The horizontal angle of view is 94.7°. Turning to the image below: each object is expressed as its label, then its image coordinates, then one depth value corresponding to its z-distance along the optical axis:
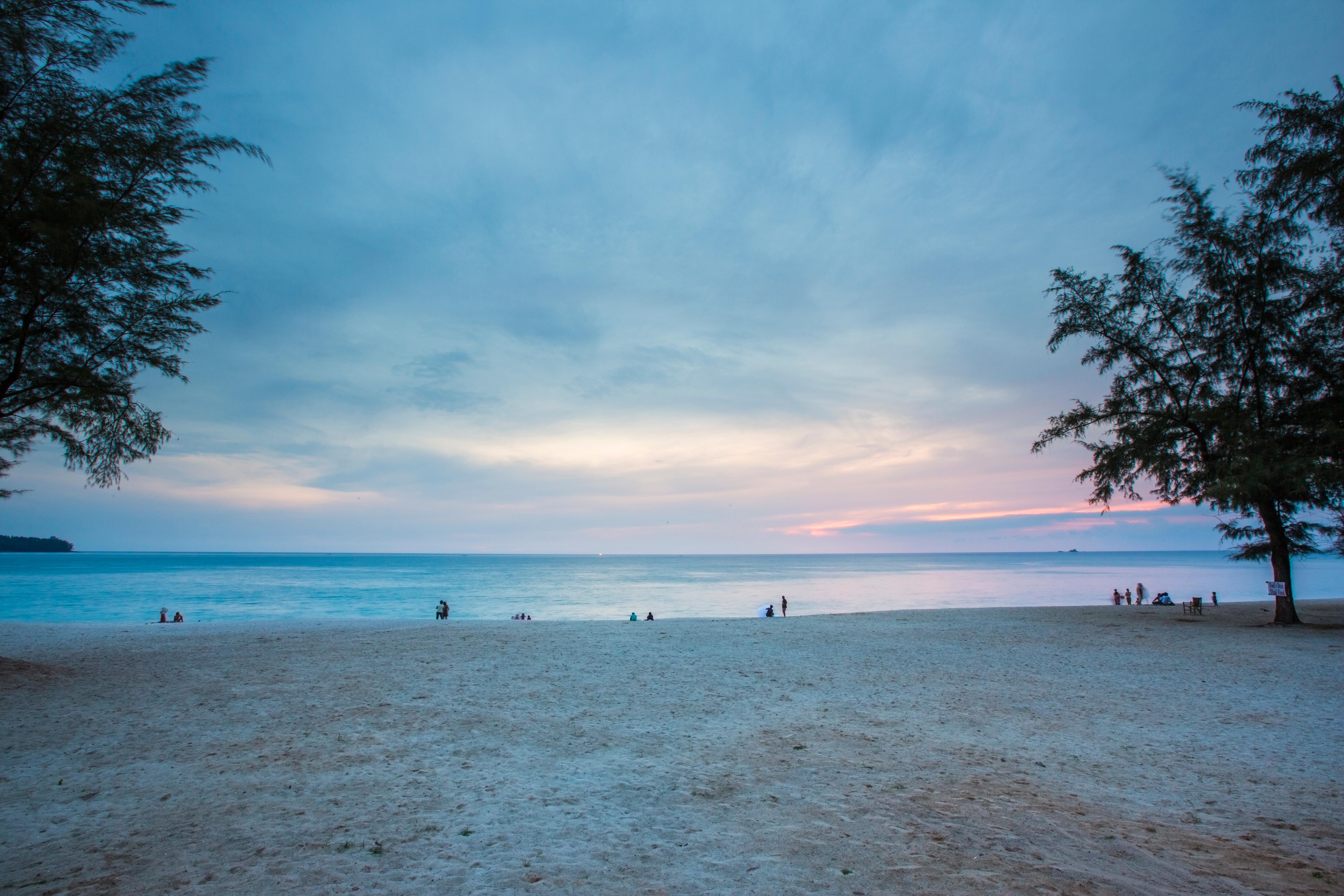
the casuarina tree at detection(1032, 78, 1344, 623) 18.45
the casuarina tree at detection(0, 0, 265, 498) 10.09
